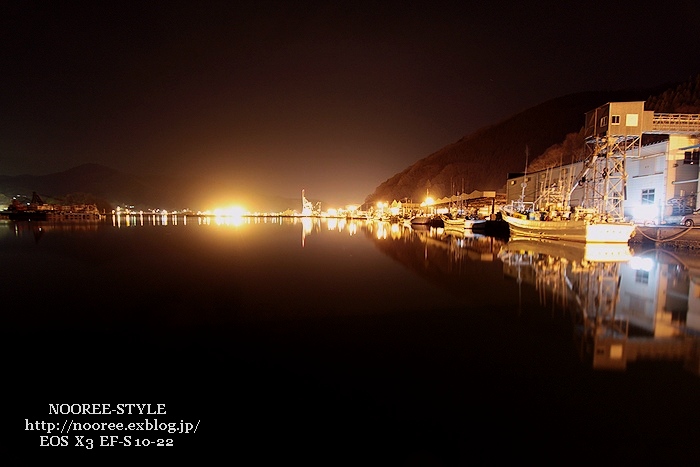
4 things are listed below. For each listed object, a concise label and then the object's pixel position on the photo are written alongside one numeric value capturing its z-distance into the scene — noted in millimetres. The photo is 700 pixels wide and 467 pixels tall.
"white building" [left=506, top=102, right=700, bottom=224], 24750
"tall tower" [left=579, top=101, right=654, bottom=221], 24562
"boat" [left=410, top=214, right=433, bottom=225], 56906
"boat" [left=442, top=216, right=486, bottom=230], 42697
